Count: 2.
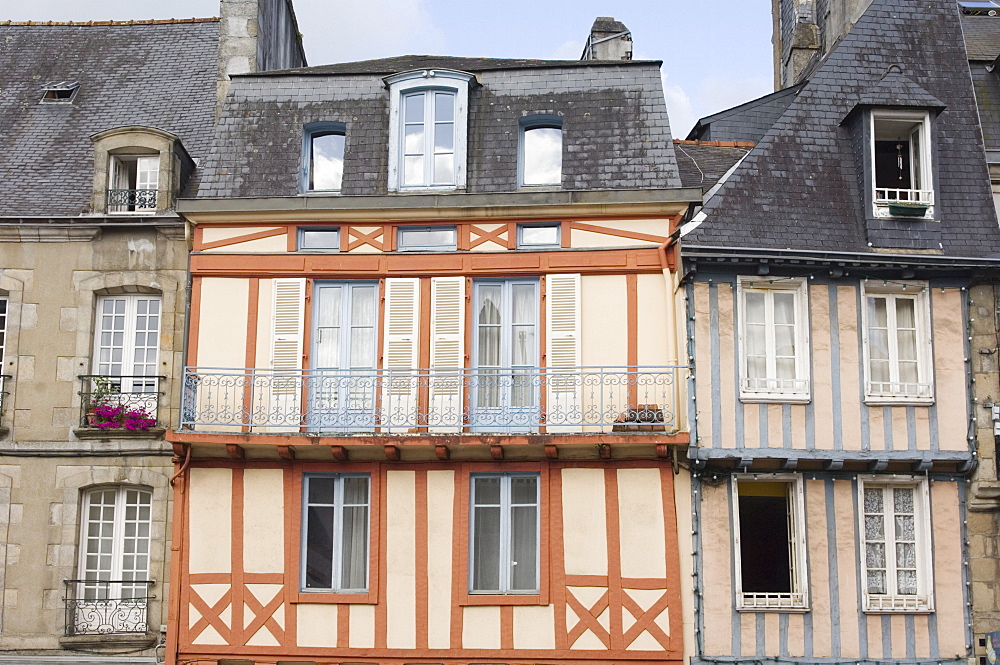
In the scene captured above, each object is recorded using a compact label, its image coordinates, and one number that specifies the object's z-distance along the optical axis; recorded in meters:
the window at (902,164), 12.84
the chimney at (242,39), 14.85
